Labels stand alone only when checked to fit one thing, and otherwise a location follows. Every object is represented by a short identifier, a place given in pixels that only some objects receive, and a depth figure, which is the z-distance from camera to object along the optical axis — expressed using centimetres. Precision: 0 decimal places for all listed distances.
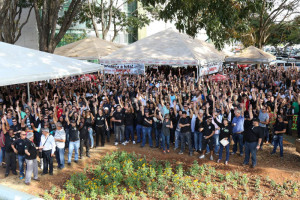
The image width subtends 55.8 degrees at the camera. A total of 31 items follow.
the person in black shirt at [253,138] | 862
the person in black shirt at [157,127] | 1056
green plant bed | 741
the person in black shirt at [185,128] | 975
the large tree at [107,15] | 2941
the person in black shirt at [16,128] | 877
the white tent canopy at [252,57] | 2247
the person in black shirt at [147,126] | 1056
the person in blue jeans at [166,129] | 1005
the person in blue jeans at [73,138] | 916
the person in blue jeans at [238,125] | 937
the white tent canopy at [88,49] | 2256
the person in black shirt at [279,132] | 917
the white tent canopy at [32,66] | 1158
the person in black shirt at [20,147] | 789
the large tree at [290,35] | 3056
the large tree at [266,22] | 2667
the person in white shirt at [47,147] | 833
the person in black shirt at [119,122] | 1081
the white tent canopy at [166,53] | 1861
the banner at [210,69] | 1878
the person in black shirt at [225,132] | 902
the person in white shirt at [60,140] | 877
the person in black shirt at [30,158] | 789
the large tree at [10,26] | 2045
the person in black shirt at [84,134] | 963
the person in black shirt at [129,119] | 1091
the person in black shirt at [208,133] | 927
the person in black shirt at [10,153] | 845
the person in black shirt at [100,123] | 1055
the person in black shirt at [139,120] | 1085
